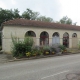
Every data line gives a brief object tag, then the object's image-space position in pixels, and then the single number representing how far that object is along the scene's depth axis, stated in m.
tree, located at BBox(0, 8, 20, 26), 22.57
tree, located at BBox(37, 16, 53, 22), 34.23
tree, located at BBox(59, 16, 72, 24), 37.82
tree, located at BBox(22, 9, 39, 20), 26.16
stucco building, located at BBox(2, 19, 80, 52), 12.06
